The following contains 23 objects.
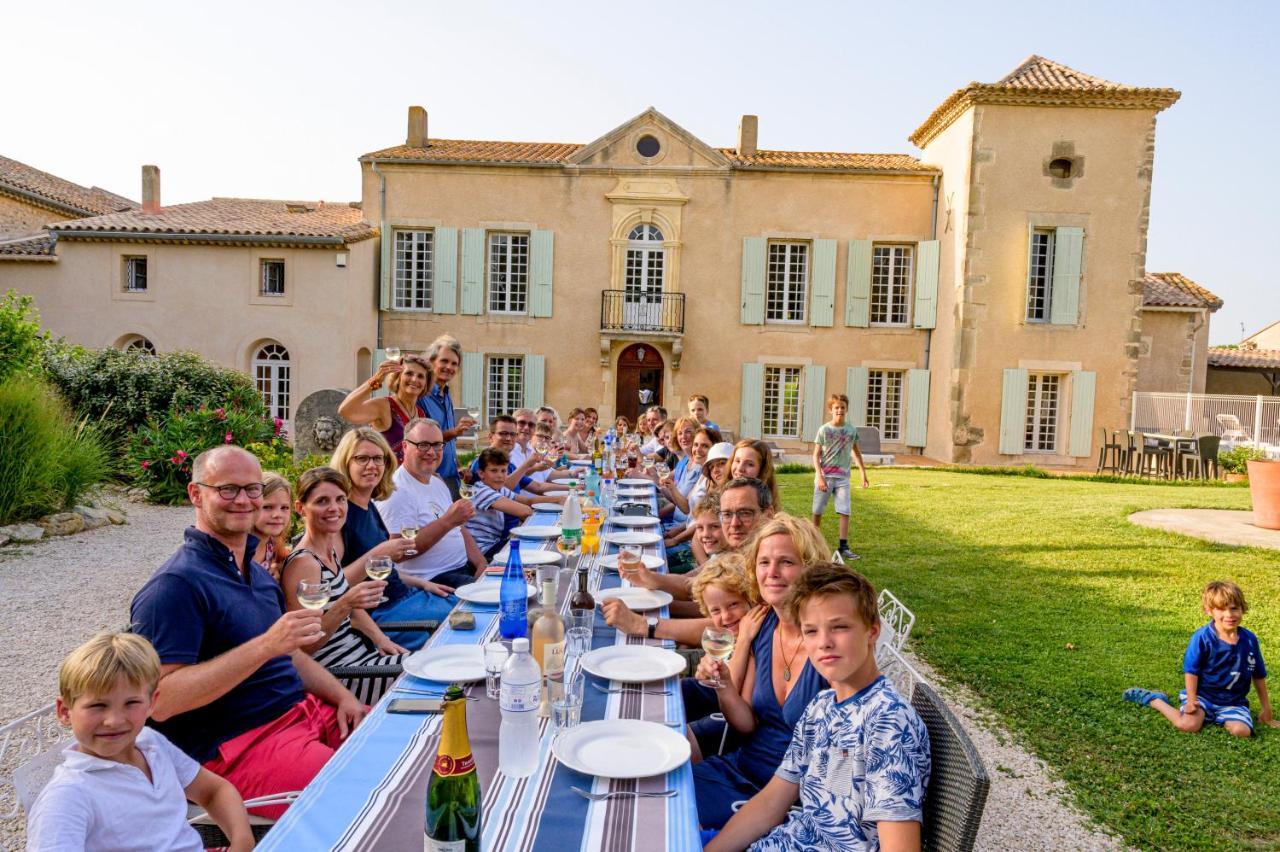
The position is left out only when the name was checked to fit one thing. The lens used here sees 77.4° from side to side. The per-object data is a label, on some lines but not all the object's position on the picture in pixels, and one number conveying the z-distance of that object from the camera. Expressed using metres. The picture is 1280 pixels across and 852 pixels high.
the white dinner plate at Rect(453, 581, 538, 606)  3.42
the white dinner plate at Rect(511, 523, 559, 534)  5.02
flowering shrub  10.22
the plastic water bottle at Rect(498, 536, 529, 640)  2.70
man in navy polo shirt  2.23
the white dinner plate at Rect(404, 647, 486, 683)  2.53
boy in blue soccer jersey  4.27
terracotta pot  9.70
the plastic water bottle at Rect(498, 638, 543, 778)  1.96
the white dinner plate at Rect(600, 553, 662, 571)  4.18
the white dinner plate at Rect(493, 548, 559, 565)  4.20
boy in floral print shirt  1.85
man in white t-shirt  4.41
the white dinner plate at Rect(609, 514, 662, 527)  5.51
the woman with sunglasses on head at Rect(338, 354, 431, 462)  4.88
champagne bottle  1.60
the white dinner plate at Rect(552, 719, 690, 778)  1.97
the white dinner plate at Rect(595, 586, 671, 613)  3.44
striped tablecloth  1.68
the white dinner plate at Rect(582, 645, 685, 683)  2.58
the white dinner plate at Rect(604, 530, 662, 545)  4.77
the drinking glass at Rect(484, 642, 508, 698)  2.40
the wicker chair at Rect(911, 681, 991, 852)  1.65
